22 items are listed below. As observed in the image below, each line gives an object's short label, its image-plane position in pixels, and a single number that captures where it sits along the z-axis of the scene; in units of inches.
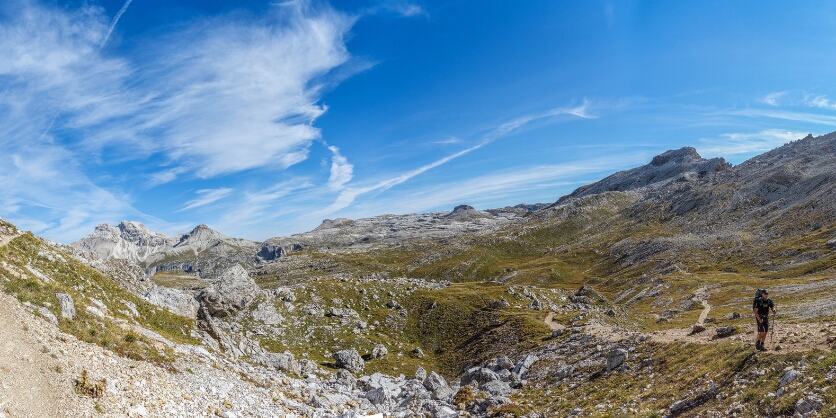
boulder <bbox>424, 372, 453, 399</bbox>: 1623.4
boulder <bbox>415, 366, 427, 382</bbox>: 2043.6
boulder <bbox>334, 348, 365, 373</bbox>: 2352.4
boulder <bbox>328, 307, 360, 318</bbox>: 3120.1
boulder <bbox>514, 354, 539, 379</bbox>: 1747.8
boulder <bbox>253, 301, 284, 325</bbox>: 2866.6
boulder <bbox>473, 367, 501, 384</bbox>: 1745.8
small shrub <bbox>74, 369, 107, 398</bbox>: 808.3
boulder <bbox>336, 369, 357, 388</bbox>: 1889.9
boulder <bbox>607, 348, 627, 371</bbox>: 1408.7
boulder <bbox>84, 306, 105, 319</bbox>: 1221.1
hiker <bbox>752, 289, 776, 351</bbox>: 975.6
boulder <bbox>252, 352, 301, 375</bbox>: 1717.2
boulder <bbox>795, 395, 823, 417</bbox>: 675.4
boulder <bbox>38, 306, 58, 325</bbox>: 1025.9
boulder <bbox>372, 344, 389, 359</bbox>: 2622.0
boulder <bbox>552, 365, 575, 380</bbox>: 1553.9
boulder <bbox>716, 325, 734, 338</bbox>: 1330.0
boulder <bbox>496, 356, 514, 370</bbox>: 1909.4
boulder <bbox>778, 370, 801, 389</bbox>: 783.1
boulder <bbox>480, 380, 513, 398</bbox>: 1557.6
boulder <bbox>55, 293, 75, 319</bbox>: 1093.5
